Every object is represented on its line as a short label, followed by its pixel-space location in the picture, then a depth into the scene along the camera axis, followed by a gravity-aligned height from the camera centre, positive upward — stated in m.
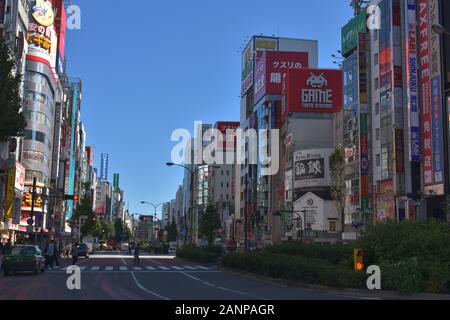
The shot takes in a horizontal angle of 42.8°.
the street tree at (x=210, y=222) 80.44 +1.17
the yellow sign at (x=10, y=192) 51.69 +3.22
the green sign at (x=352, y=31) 65.62 +23.53
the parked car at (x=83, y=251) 60.78 -2.34
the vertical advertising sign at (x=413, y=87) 52.59 +13.41
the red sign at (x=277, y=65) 99.69 +28.67
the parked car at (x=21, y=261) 27.70 -1.60
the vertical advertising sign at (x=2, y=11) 48.31 +18.14
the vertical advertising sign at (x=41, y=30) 72.06 +25.11
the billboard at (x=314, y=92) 89.00 +21.70
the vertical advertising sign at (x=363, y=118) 62.25 +12.51
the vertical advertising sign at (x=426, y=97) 51.38 +12.16
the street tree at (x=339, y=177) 68.38 +6.58
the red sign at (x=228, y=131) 150.62 +26.33
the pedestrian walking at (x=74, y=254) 37.69 -1.66
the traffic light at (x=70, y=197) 44.12 +2.45
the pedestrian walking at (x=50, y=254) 35.17 -1.57
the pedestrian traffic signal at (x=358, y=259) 21.64 -1.00
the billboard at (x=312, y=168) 78.44 +8.85
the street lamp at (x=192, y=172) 52.50 +5.47
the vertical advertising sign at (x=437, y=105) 49.91 +11.21
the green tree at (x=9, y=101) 24.02 +5.31
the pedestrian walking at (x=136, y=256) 39.03 -1.81
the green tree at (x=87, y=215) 94.36 +2.04
